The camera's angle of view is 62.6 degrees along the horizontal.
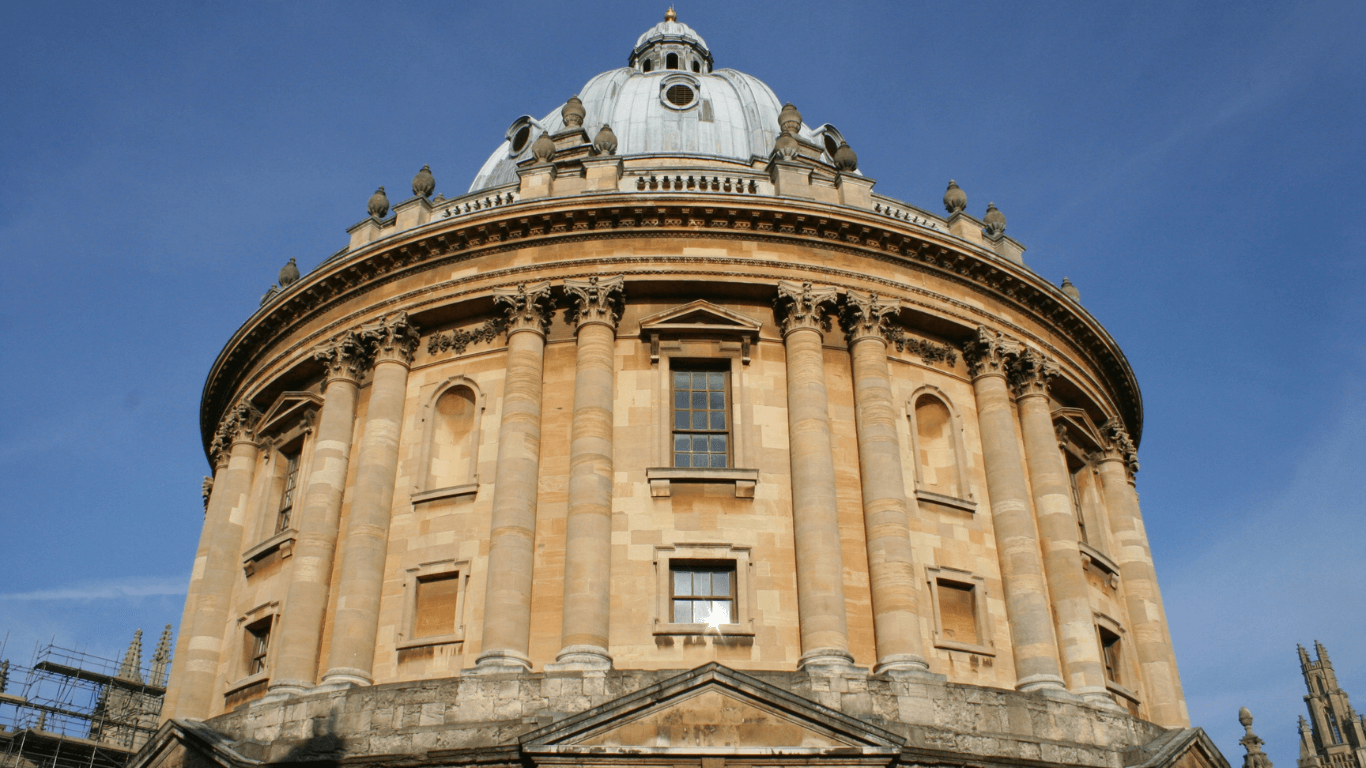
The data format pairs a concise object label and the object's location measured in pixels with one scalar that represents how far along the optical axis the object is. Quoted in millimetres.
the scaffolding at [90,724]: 44719
